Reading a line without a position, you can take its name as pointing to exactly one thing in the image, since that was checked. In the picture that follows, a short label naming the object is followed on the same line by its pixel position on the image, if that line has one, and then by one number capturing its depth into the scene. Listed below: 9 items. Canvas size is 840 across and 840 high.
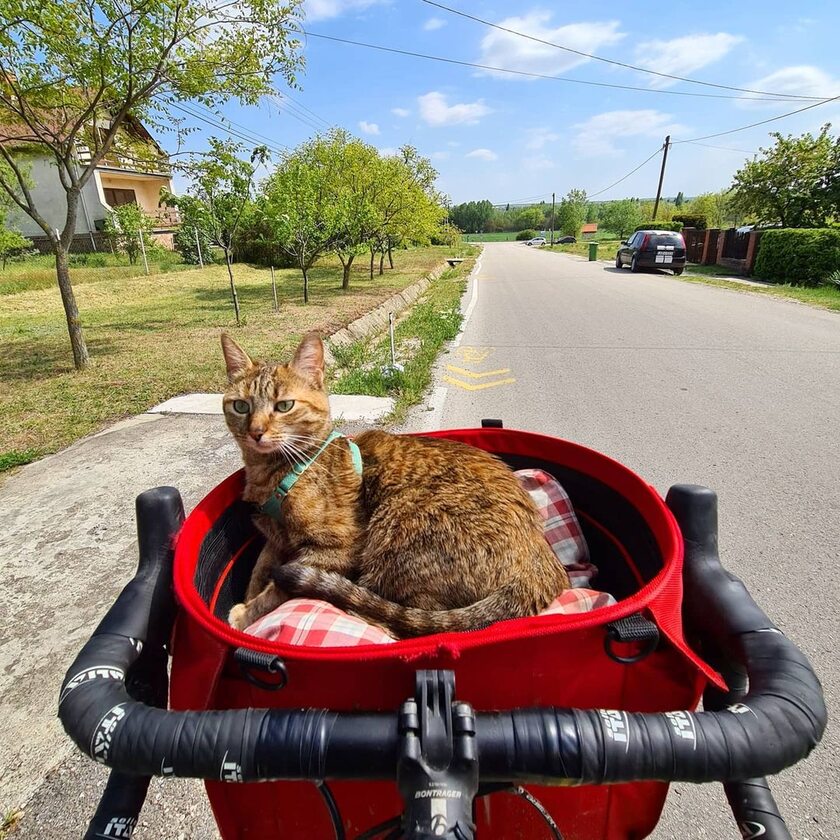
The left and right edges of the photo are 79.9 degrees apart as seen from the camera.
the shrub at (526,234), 102.69
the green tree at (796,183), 18.58
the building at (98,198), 28.94
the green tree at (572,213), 85.88
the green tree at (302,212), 12.30
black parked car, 20.16
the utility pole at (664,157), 40.91
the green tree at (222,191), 9.38
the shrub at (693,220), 34.49
